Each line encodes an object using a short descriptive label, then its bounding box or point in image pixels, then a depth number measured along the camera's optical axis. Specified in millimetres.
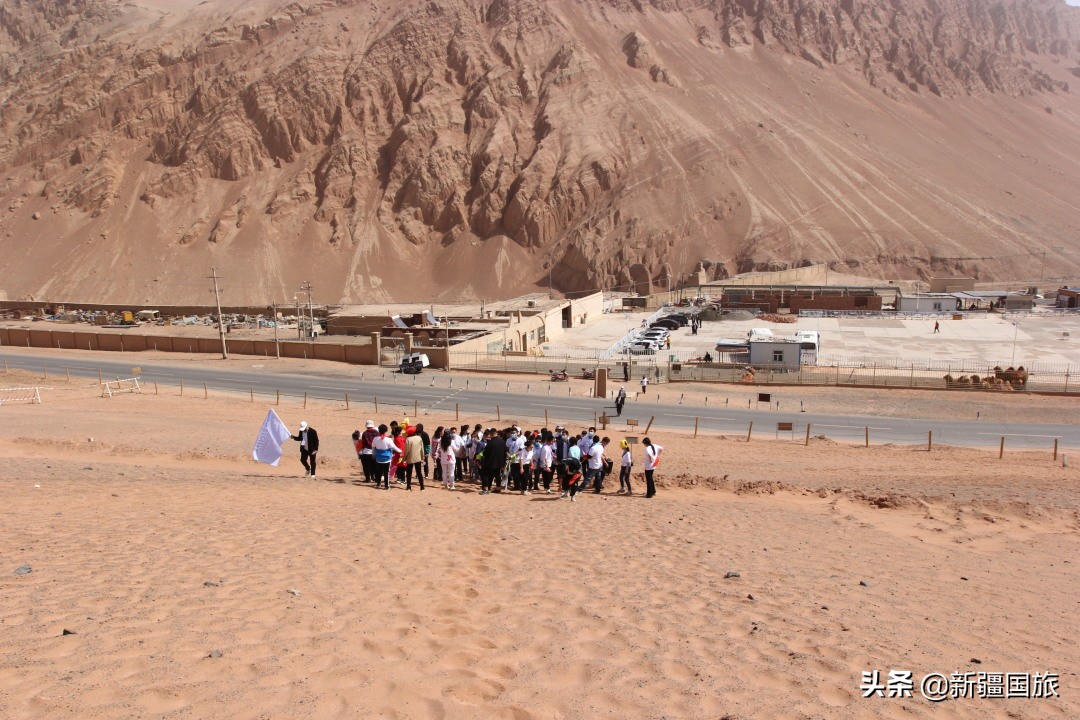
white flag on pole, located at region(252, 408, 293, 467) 14266
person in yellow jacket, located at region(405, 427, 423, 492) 12953
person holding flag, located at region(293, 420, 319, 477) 13742
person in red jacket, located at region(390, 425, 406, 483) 13266
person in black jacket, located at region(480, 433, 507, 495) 13344
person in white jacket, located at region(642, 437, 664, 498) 13445
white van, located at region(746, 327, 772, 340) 41672
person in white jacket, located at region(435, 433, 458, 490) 13656
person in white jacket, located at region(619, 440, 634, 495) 13828
